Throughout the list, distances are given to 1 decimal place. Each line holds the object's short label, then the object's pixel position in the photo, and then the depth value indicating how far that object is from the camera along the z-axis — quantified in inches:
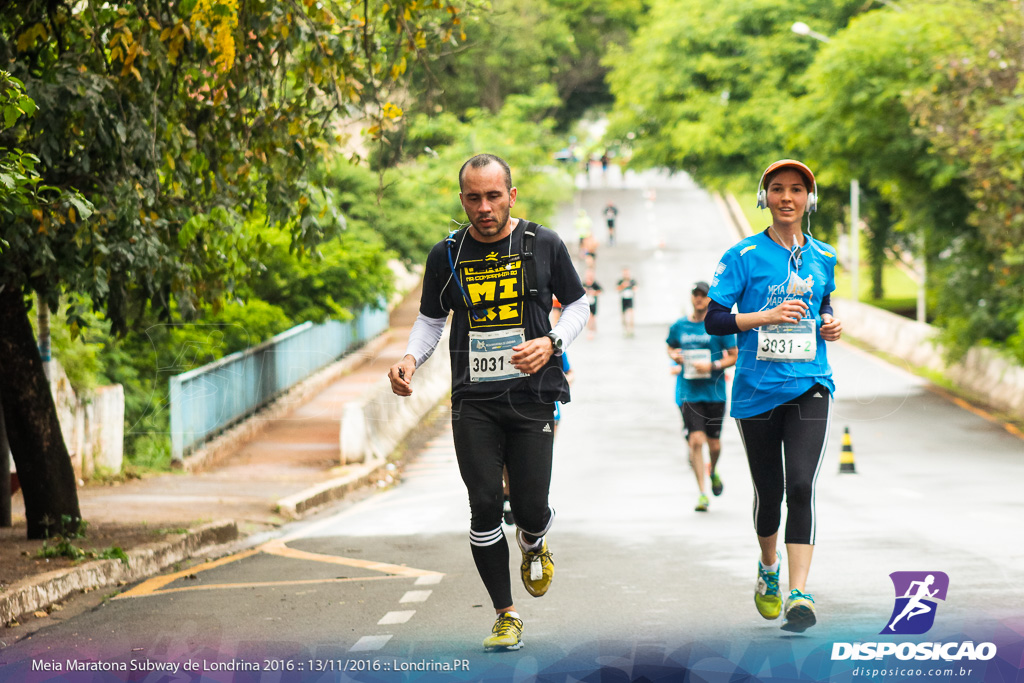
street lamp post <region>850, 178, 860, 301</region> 1371.8
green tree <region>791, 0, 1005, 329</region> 916.6
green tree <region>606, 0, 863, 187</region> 1680.6
